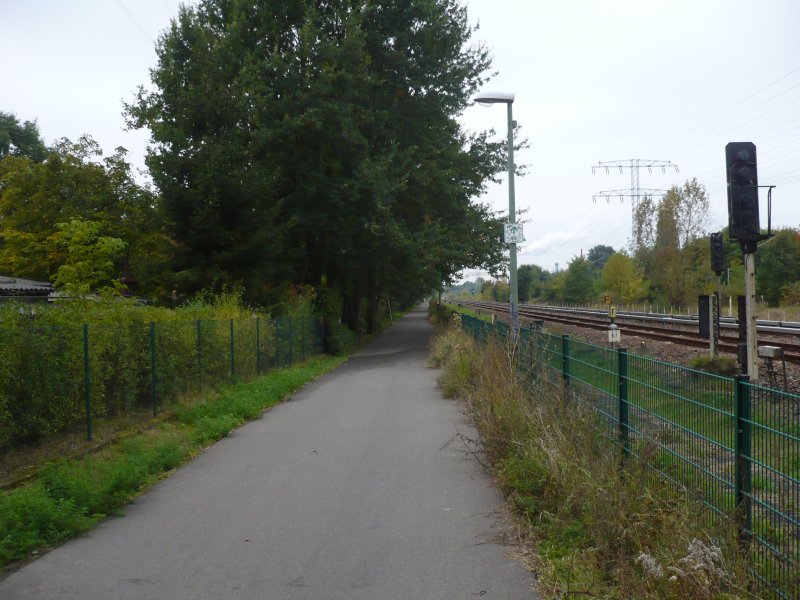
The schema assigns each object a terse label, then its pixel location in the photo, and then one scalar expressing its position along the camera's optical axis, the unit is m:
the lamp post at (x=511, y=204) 17.44
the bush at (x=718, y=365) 13.61
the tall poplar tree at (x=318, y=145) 22.72
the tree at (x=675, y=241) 57.50
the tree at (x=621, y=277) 70.88
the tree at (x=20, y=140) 53.47
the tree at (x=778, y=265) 52.41
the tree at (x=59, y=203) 39.34
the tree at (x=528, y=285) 122.36
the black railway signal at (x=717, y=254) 16.02
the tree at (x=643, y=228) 68.38
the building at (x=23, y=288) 20.30
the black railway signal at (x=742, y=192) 11.54
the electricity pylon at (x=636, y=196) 70.05
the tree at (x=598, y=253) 183.71
